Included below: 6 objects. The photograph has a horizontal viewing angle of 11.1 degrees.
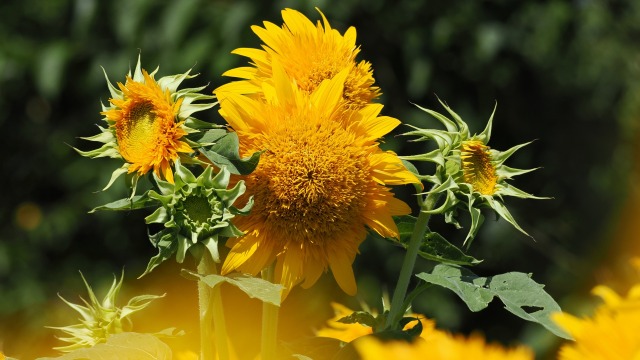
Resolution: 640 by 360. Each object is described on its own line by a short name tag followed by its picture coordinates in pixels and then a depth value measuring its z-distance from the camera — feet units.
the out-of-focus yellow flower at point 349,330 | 6.59
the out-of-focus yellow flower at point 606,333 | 5.02
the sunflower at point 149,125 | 6.32
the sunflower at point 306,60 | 6.57
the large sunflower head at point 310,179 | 6.42
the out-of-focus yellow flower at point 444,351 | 4.51
